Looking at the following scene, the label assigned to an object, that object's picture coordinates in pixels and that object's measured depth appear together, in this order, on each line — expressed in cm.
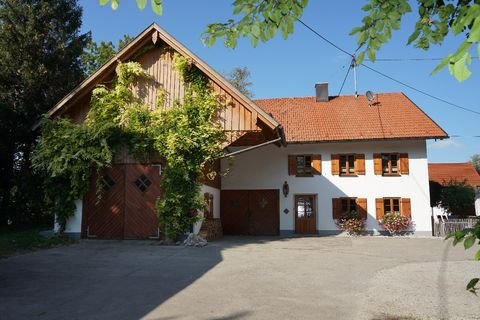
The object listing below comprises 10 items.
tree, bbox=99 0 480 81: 287
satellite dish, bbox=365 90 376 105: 2643
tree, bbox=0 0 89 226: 2002
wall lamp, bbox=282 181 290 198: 2284
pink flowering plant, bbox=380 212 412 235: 2153
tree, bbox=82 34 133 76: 3122
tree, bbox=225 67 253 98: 4022
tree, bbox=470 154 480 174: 10587
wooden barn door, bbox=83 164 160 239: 1628
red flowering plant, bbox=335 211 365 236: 2186
